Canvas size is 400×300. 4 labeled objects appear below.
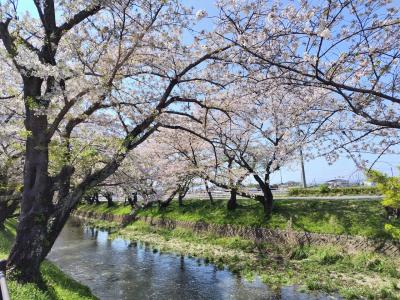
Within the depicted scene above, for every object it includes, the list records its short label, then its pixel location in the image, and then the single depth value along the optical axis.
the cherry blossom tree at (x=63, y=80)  9.07
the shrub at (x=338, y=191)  29.22
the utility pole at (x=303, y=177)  40.39
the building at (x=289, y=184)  63.42
